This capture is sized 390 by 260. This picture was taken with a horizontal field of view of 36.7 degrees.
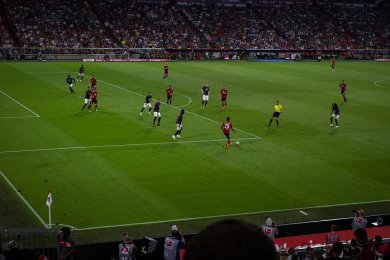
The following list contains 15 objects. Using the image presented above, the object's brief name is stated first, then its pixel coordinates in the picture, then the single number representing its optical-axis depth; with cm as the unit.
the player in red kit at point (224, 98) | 4062
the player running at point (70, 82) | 4512
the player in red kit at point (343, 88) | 4556
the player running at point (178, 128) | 3102
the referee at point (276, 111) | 3531
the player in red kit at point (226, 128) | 2991
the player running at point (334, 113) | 3538
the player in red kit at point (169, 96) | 4059
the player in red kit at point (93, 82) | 4266
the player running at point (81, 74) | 5206
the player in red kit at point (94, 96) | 3853
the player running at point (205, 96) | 4100
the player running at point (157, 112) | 3457
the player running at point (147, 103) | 3673
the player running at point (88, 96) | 3815
